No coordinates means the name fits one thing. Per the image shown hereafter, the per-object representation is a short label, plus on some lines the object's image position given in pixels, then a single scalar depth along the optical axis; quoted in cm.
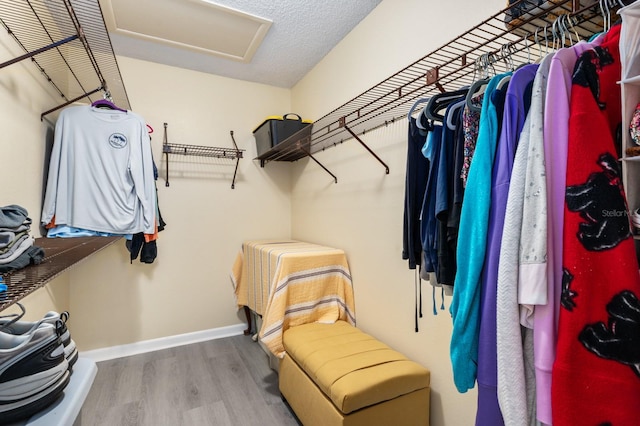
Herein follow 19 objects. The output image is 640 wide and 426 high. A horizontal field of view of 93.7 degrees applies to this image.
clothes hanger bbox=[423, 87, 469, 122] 93
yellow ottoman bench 126
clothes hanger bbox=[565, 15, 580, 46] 73
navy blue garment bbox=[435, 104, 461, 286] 87
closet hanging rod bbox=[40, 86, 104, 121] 164
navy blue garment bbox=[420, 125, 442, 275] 96
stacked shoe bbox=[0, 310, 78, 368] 80
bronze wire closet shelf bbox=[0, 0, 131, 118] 123
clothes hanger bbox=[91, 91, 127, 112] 193
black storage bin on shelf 244
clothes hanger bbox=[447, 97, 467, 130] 89
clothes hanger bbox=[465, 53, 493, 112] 80
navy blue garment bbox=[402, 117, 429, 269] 108
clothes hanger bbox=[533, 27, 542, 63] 80
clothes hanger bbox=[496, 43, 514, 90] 76
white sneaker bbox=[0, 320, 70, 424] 61
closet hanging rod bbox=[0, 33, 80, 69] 112
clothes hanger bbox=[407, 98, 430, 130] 101
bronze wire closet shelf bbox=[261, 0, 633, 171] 77
